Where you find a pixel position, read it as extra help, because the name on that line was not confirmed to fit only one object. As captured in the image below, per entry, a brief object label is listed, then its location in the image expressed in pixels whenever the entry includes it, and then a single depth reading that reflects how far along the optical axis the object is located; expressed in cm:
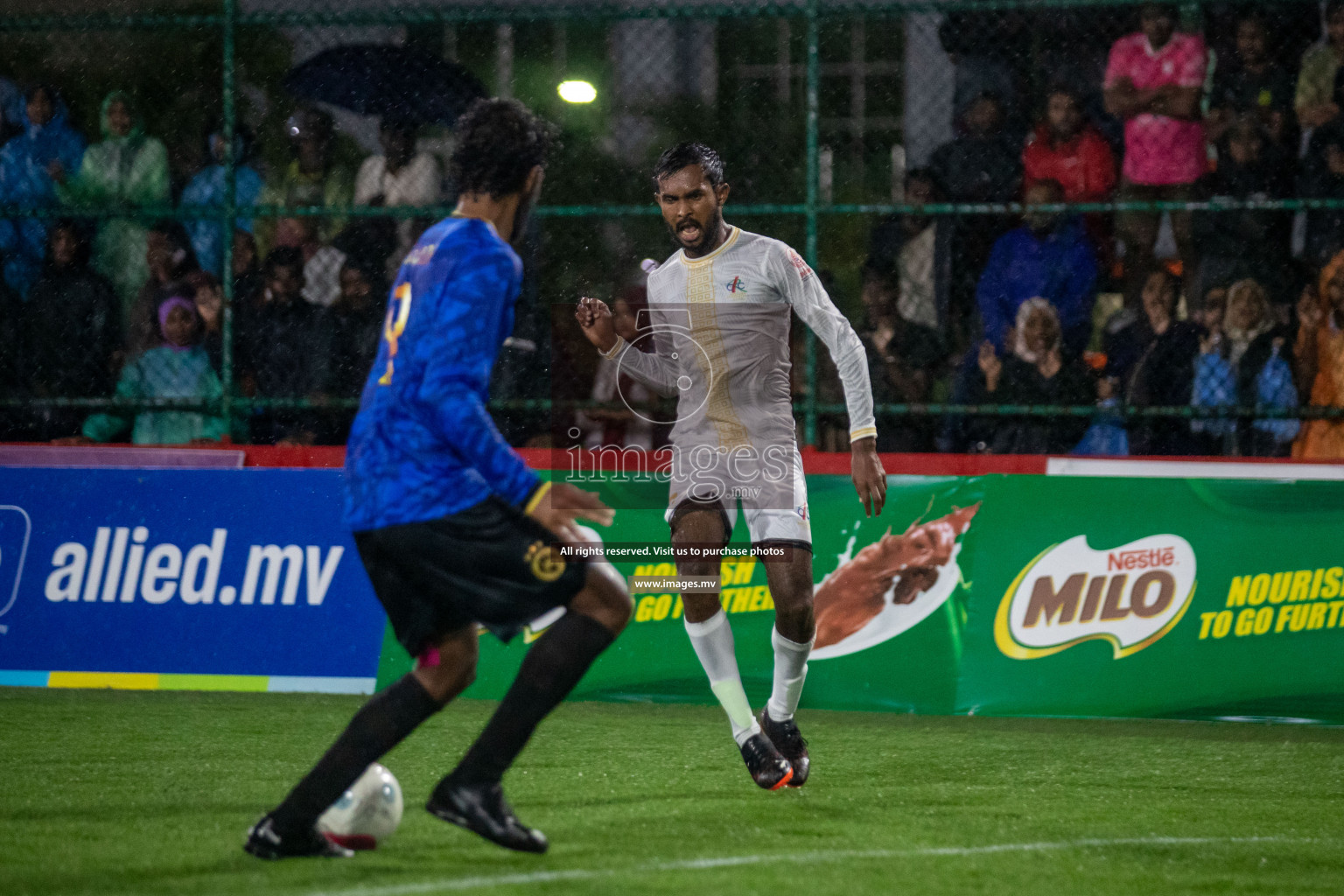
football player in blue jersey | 805
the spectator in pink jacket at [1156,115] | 1783
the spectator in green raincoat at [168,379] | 1806
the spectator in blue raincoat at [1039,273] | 1755
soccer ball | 891
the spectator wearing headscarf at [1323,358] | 1658
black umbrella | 1916
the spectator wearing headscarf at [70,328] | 1853
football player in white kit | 1181
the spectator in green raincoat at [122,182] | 1870
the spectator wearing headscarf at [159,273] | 1850
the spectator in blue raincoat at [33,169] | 1892
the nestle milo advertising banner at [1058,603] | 1504
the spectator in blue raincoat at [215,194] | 1820
